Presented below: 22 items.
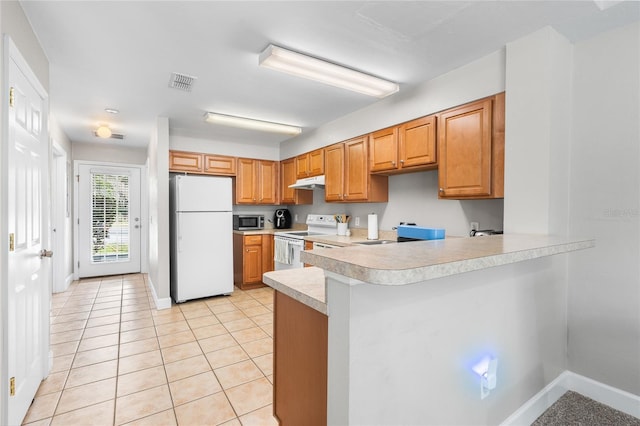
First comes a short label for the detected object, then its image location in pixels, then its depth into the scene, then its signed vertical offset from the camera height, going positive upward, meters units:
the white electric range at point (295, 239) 4.21 -0.41
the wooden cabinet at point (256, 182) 5.03 +0.47
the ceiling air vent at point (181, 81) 2.72 +1.16
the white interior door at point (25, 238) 1.59 -0.18
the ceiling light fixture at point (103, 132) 3.93 +0.98
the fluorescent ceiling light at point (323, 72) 2.19 +1.08
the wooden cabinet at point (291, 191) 5.02 +0.31
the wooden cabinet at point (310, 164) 4.31 +0.67
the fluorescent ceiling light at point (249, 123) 3.70 +1.08
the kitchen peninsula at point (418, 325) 1.02 -0.48
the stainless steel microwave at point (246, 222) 5.17 -0.21
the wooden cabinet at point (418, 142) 2.77 +0.64
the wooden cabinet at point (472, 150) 2.26 +0.48
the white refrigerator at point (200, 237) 4.03 -0.37
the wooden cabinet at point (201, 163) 4.50 +0.69
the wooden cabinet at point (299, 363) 1.23 -0.67
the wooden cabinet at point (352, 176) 3.54 +0.41
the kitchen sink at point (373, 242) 3.29 -0.34
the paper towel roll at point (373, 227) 3.59 -0.19
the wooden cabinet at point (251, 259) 4.68 -0.75
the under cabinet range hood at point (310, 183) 4.23 +0.38
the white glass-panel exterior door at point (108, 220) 5.38 -0.20
